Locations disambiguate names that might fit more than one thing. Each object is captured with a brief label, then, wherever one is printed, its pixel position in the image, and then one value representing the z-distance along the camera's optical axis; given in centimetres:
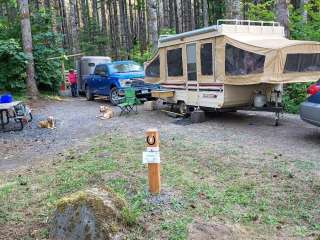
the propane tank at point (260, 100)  748
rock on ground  289
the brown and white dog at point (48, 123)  864
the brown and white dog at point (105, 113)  943
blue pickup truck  1140
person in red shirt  1614
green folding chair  961
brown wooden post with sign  357
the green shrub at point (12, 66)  1292
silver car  567
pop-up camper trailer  675
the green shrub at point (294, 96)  867
